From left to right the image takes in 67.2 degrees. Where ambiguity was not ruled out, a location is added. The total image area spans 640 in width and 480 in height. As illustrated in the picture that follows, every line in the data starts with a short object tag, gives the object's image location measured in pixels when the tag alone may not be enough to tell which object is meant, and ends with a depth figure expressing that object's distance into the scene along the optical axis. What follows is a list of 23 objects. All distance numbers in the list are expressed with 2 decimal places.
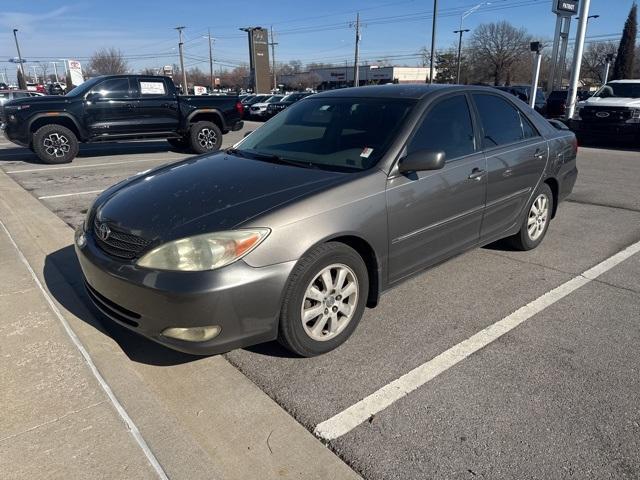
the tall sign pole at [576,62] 16.25
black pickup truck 10.40
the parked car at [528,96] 22.25
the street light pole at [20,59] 58.36
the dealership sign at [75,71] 25.84
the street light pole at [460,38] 58.08
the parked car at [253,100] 27.30
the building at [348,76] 96.06
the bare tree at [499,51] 72.69
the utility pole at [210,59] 77.24
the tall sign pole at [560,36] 18.65
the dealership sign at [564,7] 18.52
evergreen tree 53.97
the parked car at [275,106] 25.47
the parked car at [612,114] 13.06
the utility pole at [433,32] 31.75
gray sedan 2.54
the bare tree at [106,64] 71.60
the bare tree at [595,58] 70.23
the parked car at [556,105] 19.91
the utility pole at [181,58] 63.52
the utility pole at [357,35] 51.83
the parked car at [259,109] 25.86
